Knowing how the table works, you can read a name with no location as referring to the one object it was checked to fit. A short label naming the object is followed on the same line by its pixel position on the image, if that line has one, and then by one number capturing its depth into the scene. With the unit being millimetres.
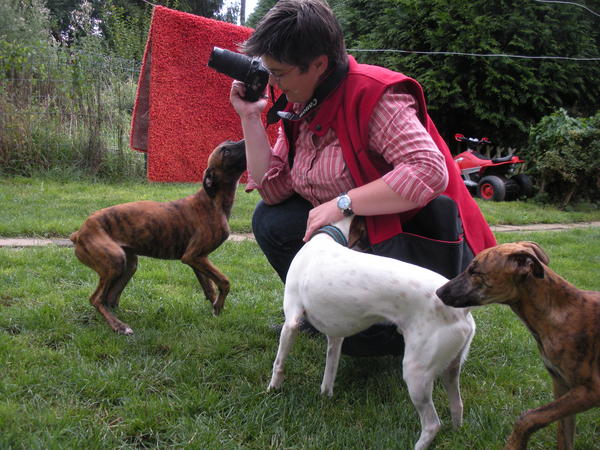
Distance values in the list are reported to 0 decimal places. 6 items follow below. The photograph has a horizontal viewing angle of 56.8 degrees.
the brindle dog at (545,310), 1985
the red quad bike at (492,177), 10258
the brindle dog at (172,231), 3391
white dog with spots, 2090
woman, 2414
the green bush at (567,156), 9742
